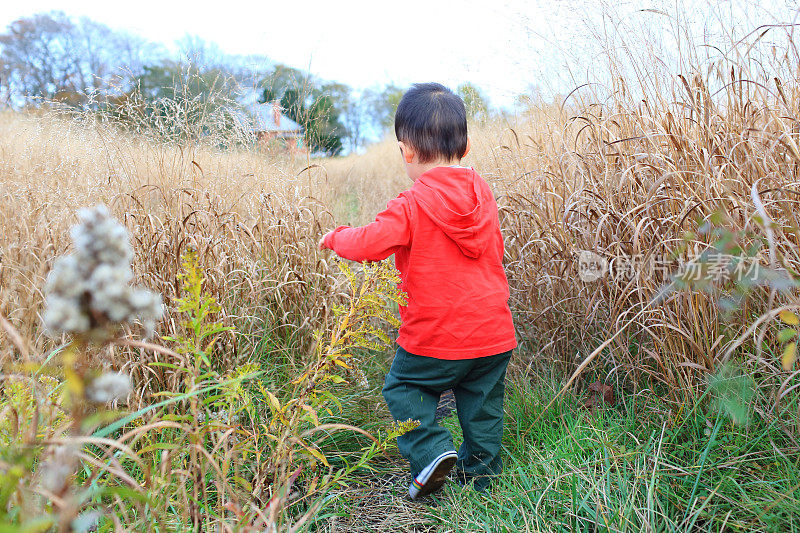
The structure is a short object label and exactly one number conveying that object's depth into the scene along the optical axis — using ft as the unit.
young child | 5.78
